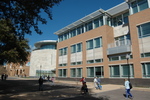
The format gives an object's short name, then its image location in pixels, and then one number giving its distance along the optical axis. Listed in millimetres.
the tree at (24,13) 8453
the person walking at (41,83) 16789
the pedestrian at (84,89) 13195
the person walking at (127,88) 10926
